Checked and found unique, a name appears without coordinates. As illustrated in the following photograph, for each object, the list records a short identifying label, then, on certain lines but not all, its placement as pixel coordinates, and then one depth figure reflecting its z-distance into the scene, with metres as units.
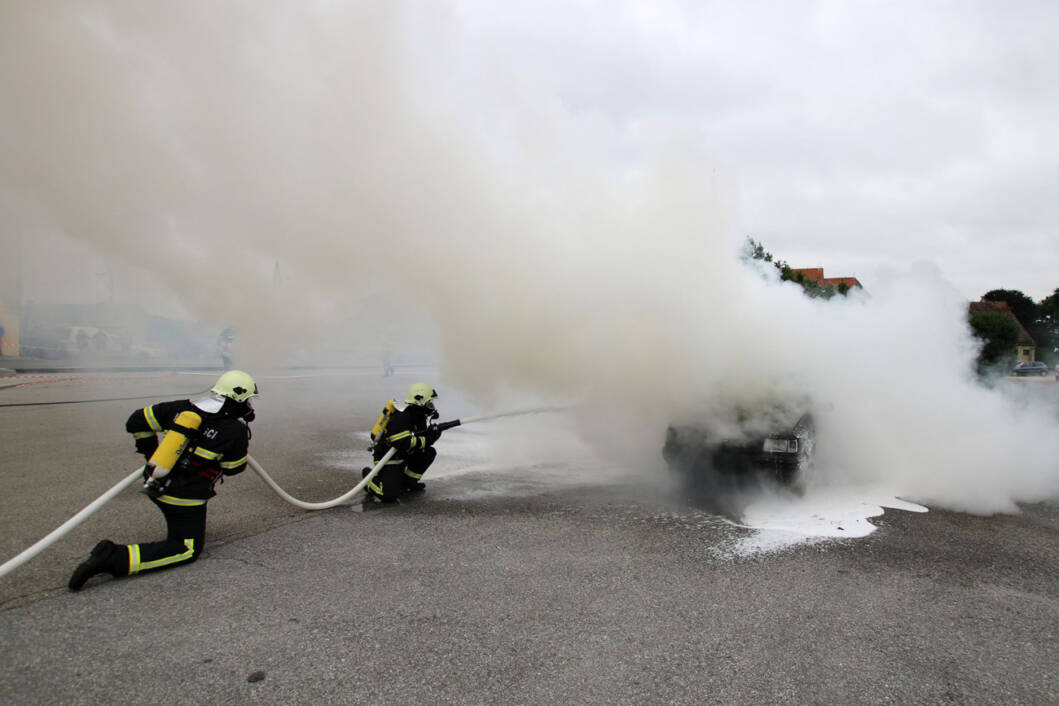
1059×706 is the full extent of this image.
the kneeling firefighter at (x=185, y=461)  3.88
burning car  5.70
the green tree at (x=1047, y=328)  55.93
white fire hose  3.29
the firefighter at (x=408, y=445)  5.79
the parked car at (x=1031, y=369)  33.37
